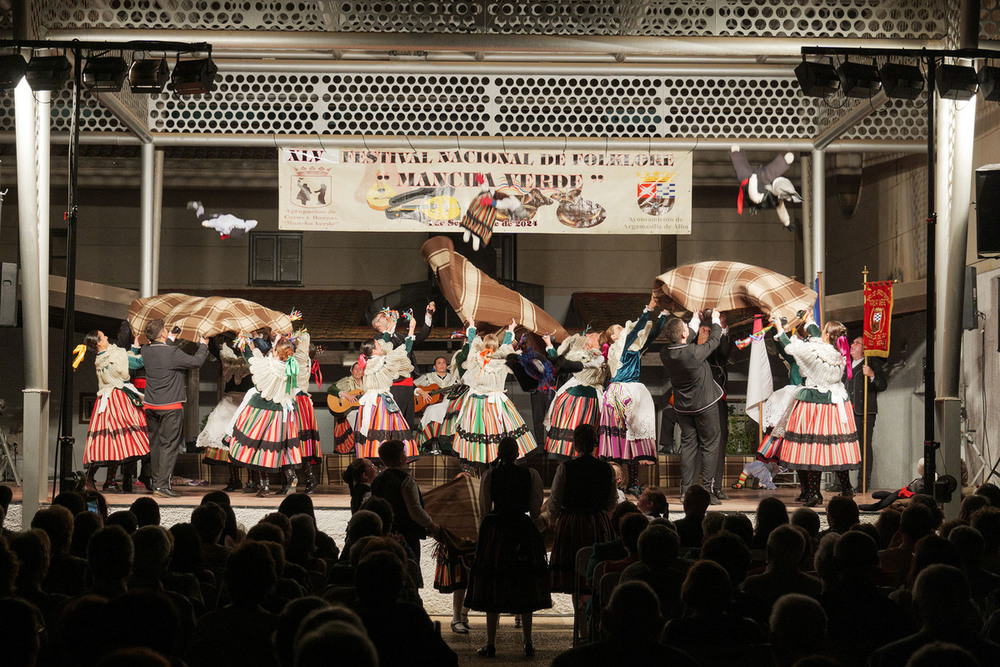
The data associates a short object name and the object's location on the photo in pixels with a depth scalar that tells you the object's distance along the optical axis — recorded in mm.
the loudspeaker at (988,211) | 8898
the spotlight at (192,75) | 8383
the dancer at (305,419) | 10617
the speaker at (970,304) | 10414
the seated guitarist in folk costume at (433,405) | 13102
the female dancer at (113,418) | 10414
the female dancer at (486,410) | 10539
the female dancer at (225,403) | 11078
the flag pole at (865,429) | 10562
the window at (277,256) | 16047
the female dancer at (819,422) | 9648
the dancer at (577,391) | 10383
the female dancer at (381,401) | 10539
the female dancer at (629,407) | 10289
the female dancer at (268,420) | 10320
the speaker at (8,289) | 10016
